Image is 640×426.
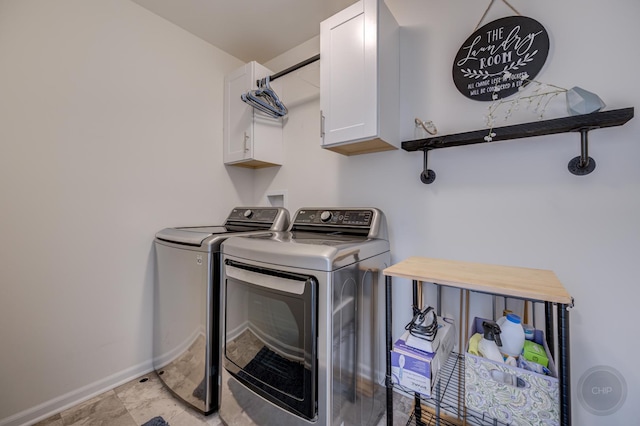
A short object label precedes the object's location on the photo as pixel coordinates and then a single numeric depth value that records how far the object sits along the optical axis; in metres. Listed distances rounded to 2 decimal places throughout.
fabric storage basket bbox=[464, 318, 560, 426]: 0.73
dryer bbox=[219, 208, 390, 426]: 0.99
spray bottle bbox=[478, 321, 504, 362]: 0.85
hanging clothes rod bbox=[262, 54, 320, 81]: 1.70
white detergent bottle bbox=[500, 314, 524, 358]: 0.87
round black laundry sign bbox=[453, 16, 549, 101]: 1.15
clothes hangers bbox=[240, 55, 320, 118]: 1.88
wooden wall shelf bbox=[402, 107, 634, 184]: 0.93
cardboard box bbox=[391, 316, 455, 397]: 0.88
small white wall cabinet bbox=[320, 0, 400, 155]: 1.34
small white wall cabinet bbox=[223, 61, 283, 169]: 2.02
